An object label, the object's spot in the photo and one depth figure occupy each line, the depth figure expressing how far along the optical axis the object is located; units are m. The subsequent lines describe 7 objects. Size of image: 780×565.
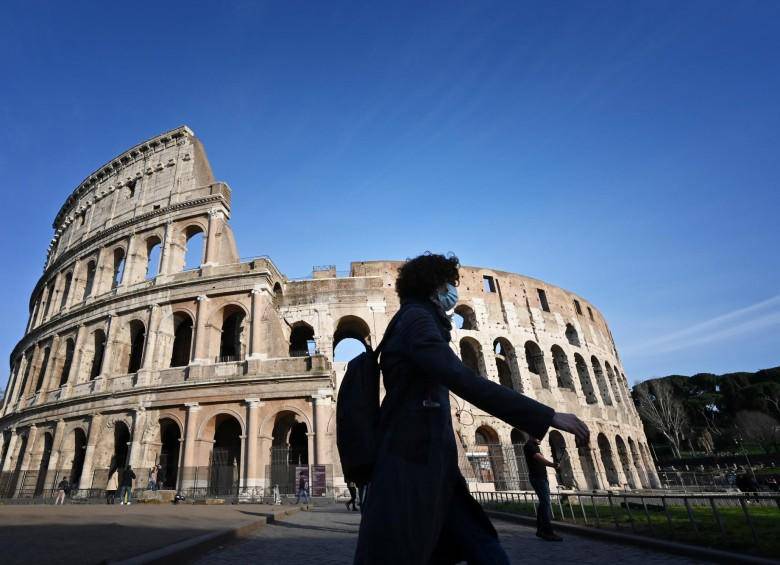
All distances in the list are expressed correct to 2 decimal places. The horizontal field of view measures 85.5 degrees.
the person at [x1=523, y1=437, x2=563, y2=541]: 5.57
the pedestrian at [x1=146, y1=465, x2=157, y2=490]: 15.52
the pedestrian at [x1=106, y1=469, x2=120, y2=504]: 16.46
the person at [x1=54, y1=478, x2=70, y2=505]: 15.34
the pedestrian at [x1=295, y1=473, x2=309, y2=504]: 14.01
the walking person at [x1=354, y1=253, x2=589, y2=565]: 1.33
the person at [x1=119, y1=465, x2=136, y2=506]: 13.59
